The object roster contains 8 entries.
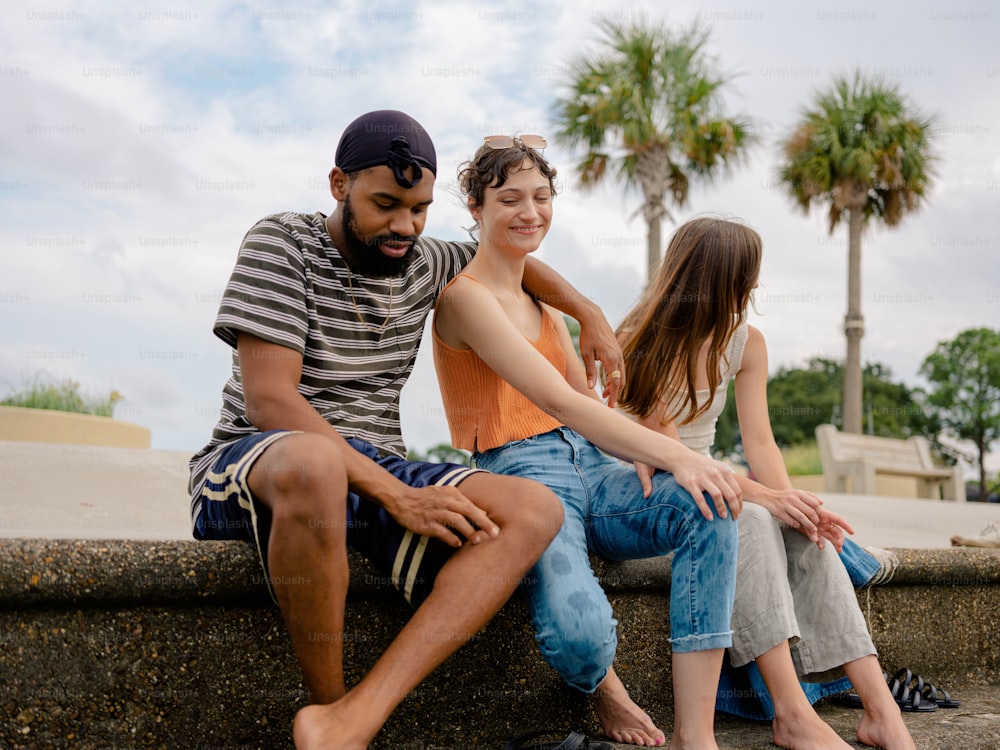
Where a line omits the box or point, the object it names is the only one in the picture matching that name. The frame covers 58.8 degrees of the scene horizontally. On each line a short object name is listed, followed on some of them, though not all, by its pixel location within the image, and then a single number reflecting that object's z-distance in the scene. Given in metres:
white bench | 11.67
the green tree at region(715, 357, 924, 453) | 32.88
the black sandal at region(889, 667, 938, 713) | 2.65
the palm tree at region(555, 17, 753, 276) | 14.66
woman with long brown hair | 2.19
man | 1.64
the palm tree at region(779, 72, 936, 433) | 17.58
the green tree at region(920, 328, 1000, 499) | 30.08
